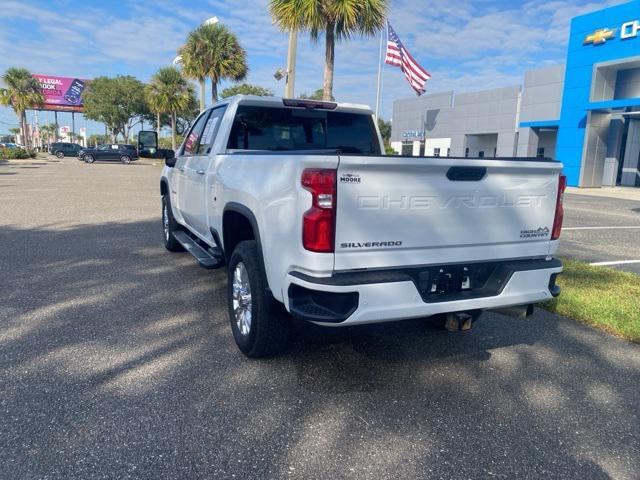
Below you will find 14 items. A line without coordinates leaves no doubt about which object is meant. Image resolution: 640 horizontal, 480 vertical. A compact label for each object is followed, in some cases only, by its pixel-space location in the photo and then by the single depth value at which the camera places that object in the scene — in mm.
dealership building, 24859
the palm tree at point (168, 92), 43250
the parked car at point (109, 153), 42125
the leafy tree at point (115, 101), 60469
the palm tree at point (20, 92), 49969
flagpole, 36138
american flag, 21594
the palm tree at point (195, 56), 30531
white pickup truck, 2848
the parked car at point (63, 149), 52844
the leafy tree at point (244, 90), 58716
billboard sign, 72125
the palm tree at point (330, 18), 14406
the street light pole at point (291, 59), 14961
